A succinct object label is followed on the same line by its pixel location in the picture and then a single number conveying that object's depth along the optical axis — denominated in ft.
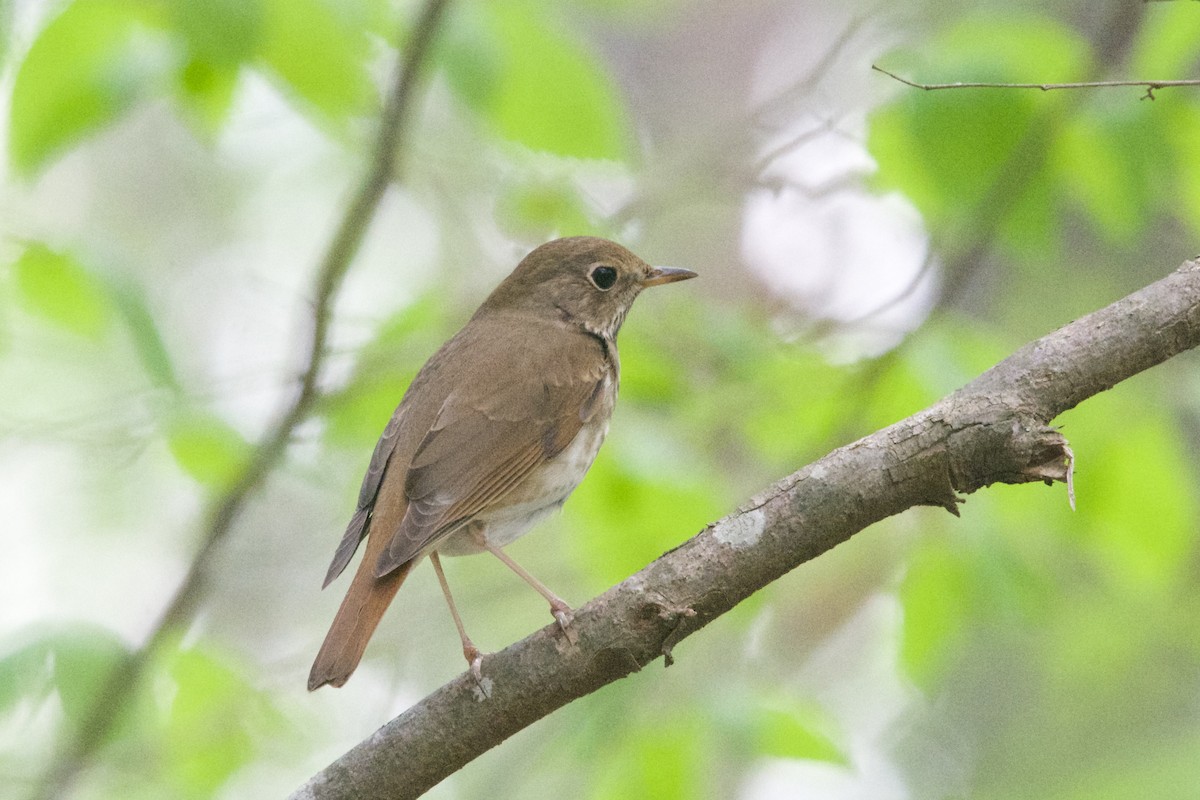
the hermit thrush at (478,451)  26.55
